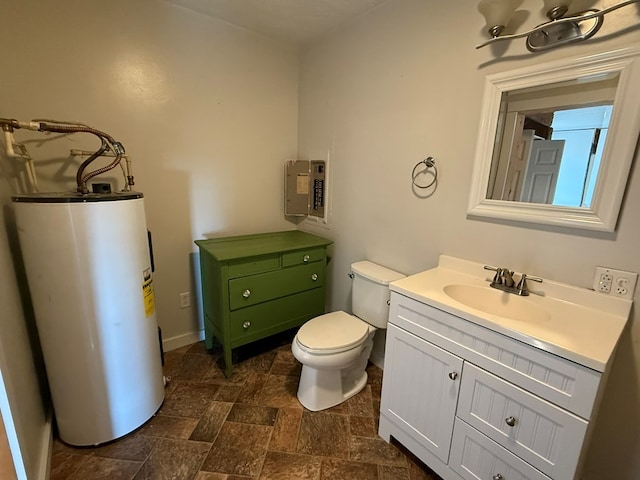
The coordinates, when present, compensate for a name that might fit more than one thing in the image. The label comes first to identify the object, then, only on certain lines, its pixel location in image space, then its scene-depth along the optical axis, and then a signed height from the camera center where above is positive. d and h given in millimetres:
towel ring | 1666 +78
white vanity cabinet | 933 -800
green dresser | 1862 -720
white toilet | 1629 -898
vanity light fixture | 1091 +609
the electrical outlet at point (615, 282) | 1121 -361
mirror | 1091 +182
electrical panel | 2469 -84
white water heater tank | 1230 -589
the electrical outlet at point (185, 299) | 2238 -928
